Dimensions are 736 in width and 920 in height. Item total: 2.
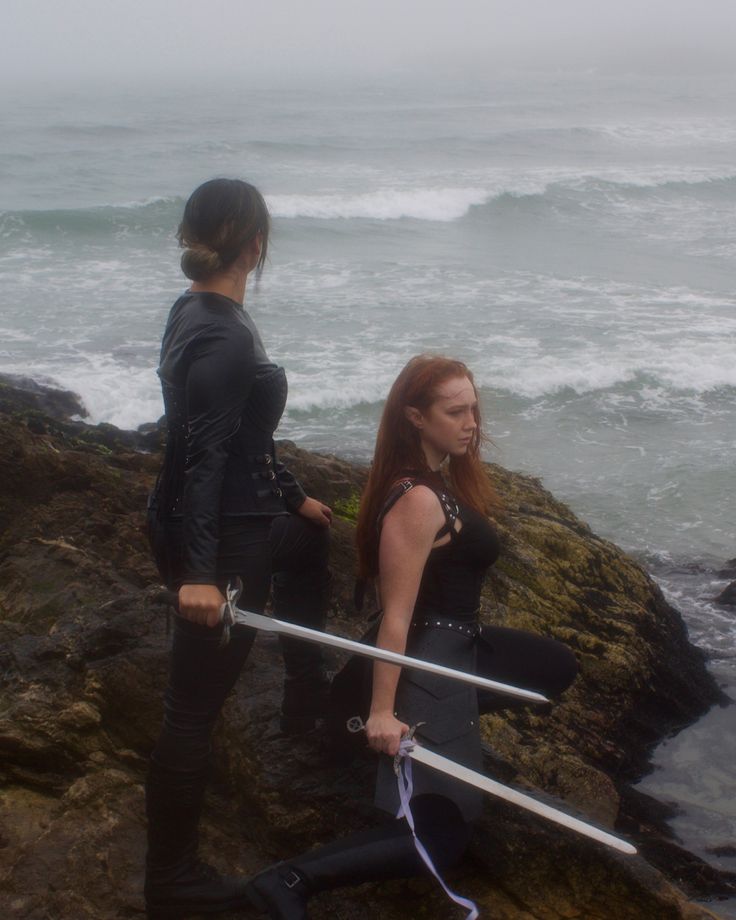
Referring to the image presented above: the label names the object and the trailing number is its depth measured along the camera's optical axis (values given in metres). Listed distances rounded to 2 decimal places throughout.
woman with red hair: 3.09
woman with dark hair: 3.02
